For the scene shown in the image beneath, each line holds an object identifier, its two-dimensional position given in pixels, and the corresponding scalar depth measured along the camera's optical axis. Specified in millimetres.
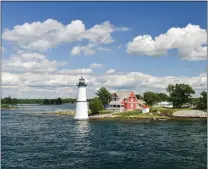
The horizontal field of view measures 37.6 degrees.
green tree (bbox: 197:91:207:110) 95112
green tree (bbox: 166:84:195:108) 101925
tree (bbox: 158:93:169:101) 150975
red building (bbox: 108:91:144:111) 100562
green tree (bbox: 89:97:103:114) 93750
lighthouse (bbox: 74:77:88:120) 77500
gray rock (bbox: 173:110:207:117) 86875
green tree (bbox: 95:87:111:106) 112875
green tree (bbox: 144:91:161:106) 114000
